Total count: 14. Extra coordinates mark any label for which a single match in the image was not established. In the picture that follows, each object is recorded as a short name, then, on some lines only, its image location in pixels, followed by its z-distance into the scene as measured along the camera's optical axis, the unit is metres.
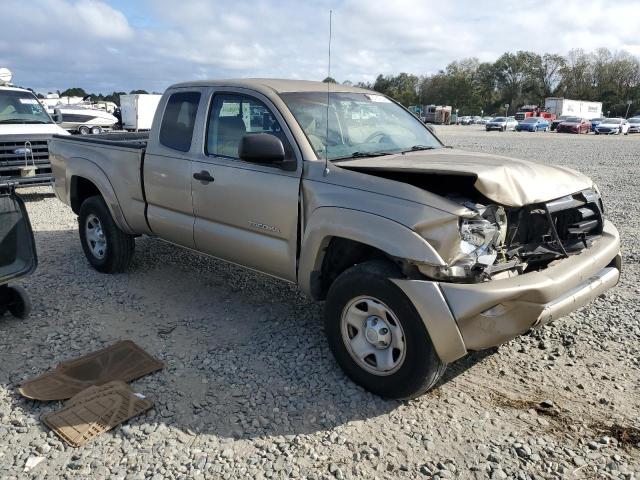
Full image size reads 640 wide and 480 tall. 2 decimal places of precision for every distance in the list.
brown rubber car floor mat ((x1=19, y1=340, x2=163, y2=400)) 3.54
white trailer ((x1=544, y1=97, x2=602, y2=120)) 68.00
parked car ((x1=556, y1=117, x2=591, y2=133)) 47.81
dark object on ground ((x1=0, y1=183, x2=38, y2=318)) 4.50
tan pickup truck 3.09
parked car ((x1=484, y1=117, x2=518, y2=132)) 52.72
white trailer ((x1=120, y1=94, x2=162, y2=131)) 27.55
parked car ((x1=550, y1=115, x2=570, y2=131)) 57.27
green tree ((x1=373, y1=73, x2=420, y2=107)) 99.25
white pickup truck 9.87
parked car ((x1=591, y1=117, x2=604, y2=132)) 49.14
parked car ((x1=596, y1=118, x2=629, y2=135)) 46.75
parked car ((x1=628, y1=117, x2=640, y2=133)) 50.50
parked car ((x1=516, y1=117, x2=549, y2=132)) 53.12
